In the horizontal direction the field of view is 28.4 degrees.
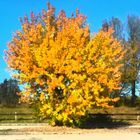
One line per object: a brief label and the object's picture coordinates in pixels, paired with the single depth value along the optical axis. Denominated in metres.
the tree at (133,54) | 36.01
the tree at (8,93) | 37.30
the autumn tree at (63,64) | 19.92
